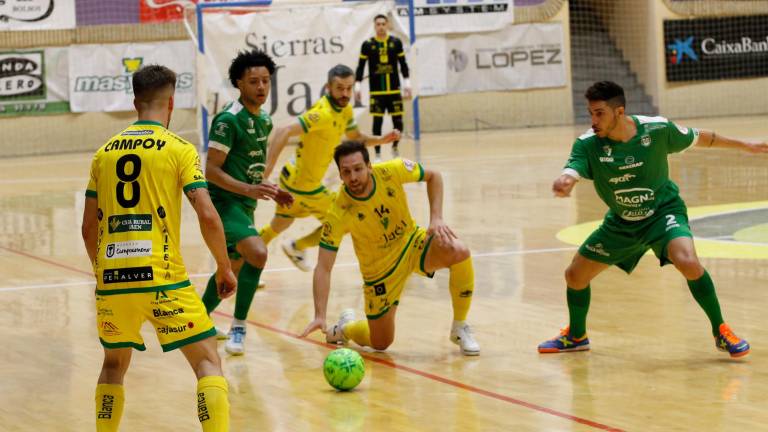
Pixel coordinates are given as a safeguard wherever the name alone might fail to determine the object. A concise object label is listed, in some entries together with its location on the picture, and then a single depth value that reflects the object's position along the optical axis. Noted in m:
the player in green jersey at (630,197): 11.22
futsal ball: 10.40
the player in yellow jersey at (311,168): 17.14
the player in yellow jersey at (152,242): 7.90
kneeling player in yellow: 12.01
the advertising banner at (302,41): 39.67
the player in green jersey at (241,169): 12.42
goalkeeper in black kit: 34.44
